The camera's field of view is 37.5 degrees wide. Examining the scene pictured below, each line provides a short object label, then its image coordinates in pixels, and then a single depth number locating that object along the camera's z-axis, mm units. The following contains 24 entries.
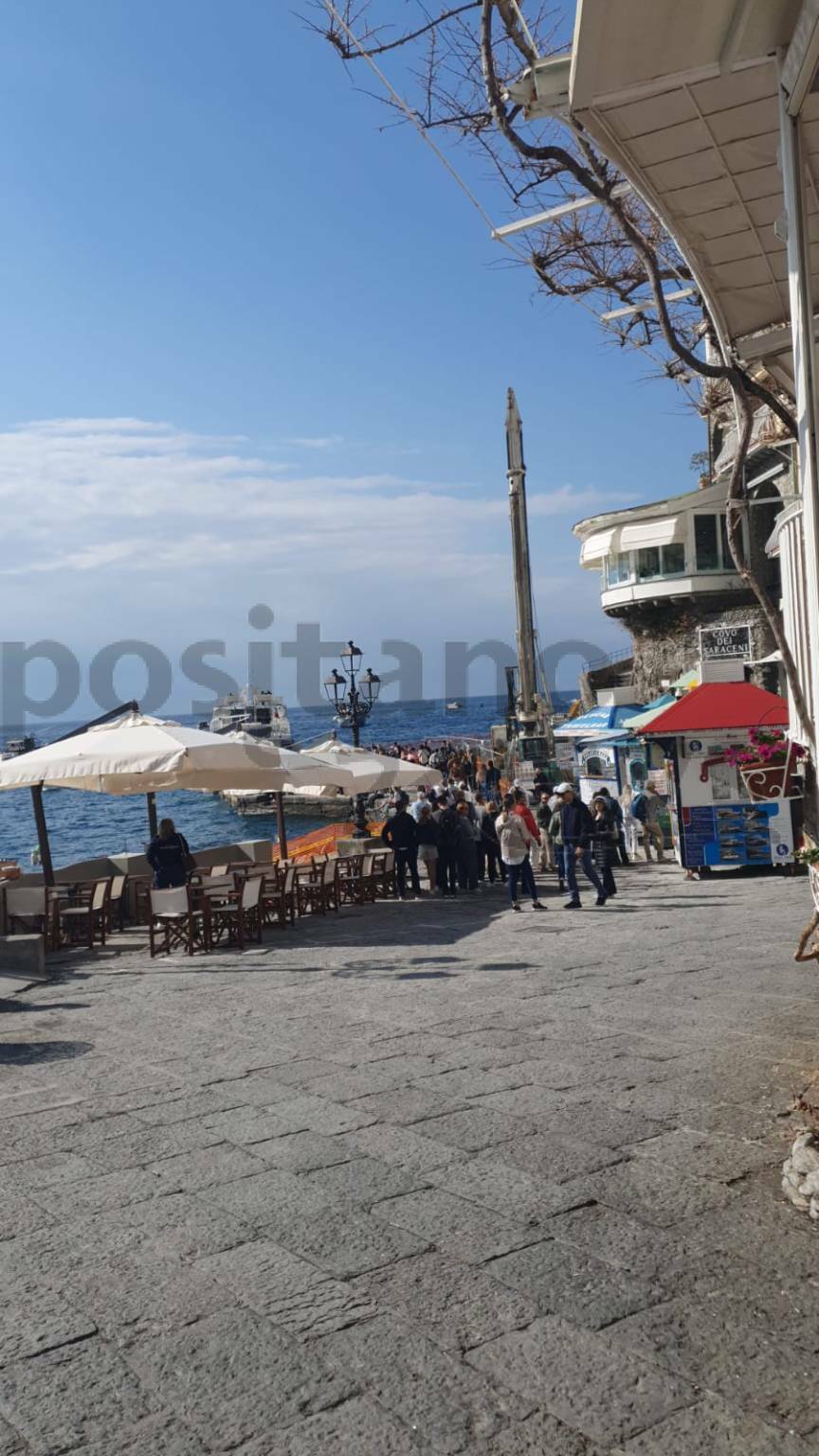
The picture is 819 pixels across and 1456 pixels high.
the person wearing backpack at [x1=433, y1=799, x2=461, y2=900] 17484
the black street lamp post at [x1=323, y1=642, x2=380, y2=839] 23109
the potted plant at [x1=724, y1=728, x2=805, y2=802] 7195
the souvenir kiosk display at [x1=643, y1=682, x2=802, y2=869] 15977
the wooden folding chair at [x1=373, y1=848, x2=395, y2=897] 17109
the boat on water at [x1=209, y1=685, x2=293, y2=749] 89525
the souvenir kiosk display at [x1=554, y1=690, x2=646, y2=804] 22250
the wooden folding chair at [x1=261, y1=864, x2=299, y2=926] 14227
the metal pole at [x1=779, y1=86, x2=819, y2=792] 4668
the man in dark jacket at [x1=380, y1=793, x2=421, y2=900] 17438
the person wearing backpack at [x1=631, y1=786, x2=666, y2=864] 19688
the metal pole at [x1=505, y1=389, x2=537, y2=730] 31812
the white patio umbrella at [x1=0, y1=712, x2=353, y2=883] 12820
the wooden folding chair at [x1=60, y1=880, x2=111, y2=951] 13312
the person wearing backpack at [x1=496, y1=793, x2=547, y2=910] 14586
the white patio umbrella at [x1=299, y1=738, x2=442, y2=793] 18594
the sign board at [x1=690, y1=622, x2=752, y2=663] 21234
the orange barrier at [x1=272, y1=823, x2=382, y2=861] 23188
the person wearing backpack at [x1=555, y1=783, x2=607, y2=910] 14156
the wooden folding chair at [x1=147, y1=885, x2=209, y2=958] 12555
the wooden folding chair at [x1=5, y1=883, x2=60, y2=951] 13148
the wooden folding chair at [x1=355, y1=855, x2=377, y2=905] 16828
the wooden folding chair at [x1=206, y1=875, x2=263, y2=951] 12859
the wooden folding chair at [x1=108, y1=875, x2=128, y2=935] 14758
